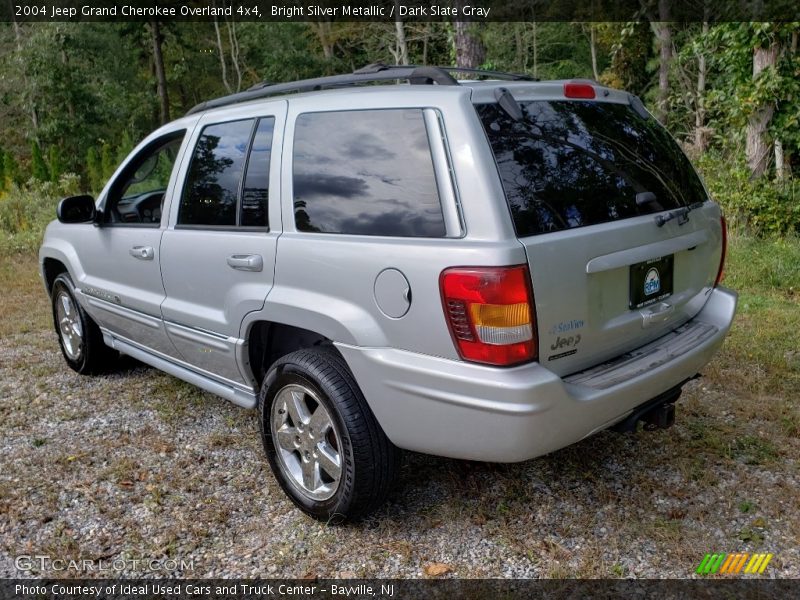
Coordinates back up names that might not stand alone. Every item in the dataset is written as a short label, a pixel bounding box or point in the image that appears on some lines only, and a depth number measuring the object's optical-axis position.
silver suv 2.39
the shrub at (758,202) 7.93
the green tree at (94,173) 18.11
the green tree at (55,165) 17.05
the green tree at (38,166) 17.38
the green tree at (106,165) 17.95
